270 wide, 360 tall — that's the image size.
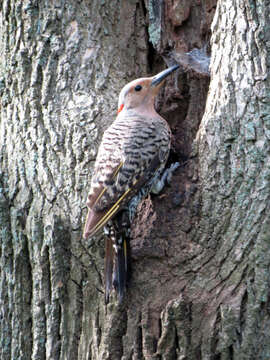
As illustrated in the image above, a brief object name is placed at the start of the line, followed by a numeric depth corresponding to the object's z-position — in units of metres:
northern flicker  6.66
